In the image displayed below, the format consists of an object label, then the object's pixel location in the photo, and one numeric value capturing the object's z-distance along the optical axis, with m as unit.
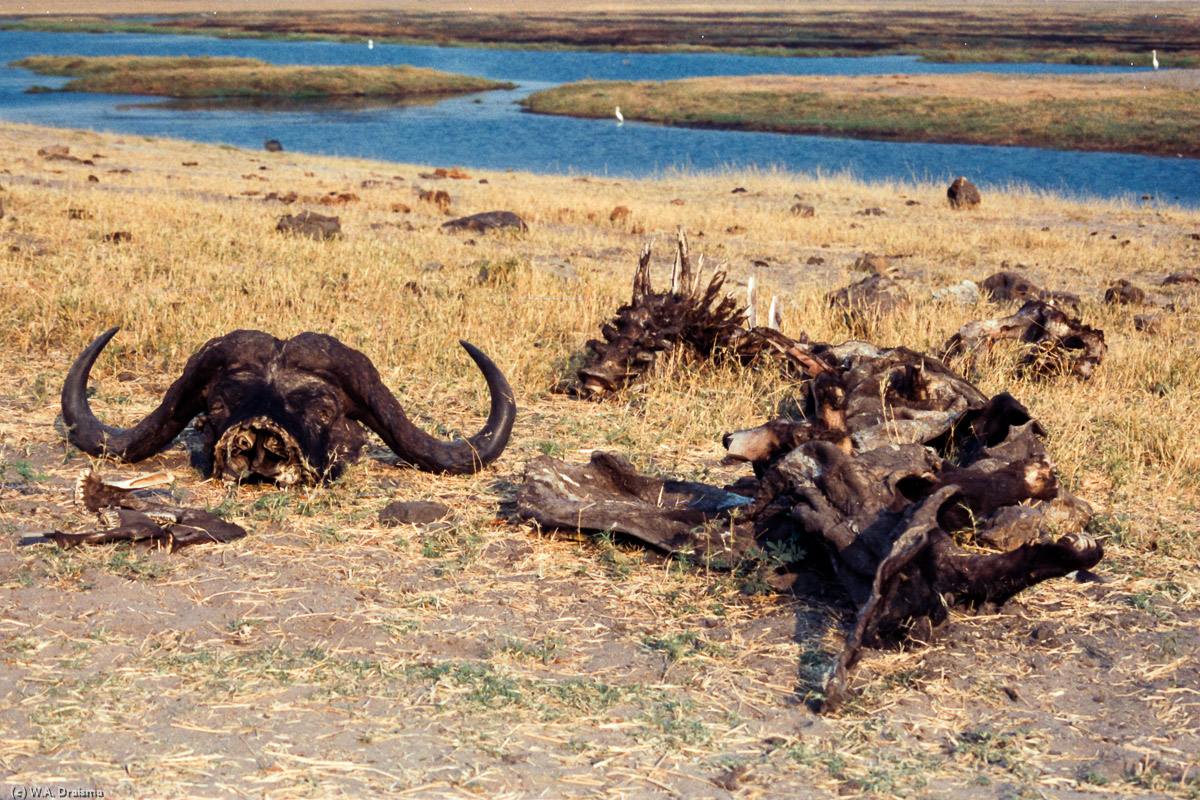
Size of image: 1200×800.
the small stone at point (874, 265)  12.62
